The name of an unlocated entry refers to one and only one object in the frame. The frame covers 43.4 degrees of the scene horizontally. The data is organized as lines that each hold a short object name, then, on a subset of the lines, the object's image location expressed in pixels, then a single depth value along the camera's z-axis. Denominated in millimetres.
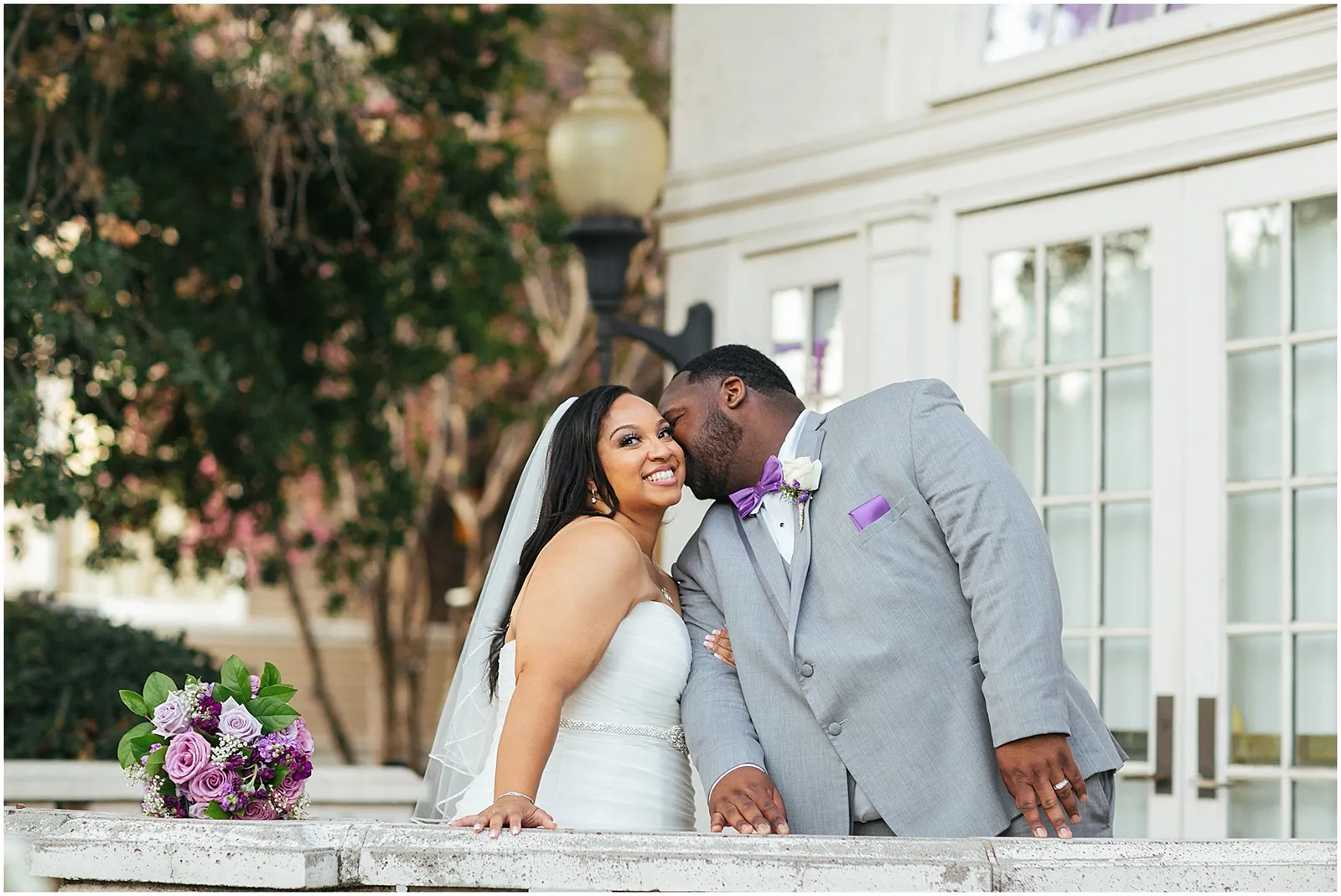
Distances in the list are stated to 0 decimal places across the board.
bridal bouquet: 3752
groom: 3865
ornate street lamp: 6836
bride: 4020
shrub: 7148
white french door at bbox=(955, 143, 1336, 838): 5520
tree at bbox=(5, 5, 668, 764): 7422
